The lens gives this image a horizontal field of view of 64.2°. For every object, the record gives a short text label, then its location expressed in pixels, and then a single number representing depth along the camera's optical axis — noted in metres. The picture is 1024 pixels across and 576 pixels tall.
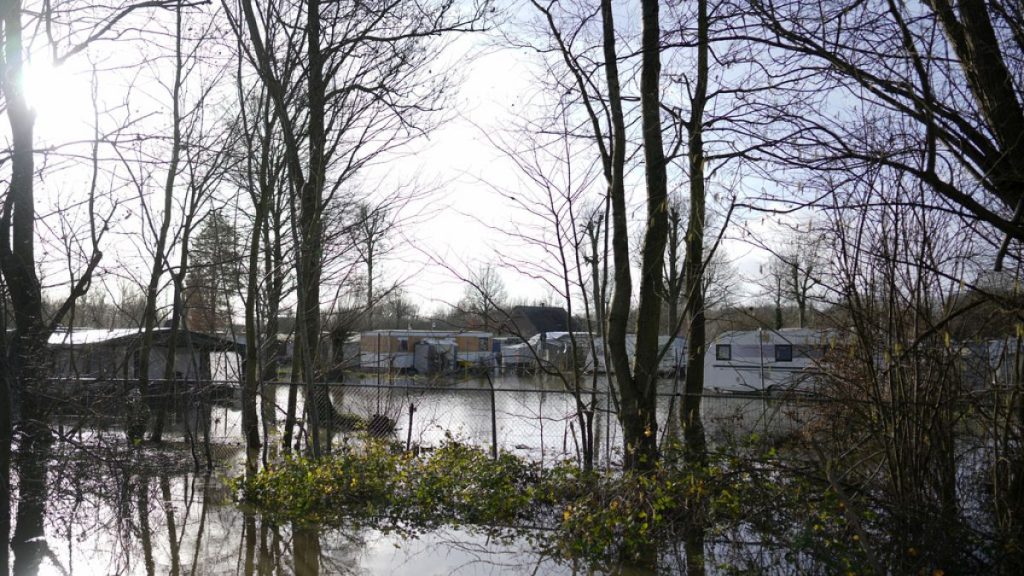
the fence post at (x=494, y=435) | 10.12
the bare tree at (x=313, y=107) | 9.42
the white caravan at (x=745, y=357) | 26.16
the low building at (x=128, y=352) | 11.27
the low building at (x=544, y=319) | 55.65
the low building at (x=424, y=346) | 36.53
